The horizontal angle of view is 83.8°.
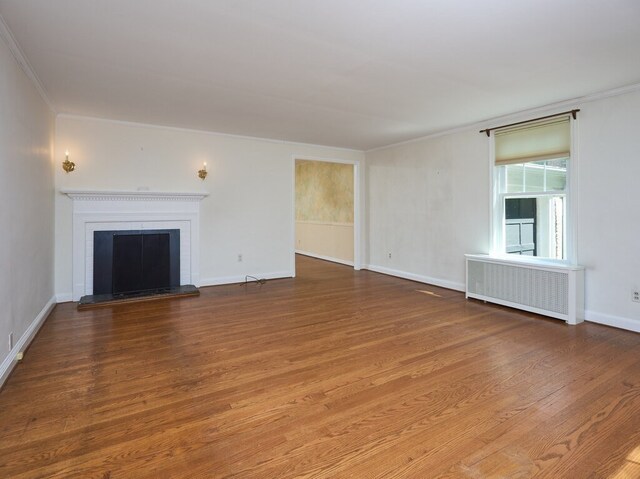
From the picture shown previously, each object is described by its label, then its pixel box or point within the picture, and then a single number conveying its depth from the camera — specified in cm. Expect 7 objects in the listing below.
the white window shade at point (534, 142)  414
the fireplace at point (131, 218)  479
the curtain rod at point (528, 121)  397
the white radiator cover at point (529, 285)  385
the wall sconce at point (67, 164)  467
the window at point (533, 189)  421
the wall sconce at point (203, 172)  555
